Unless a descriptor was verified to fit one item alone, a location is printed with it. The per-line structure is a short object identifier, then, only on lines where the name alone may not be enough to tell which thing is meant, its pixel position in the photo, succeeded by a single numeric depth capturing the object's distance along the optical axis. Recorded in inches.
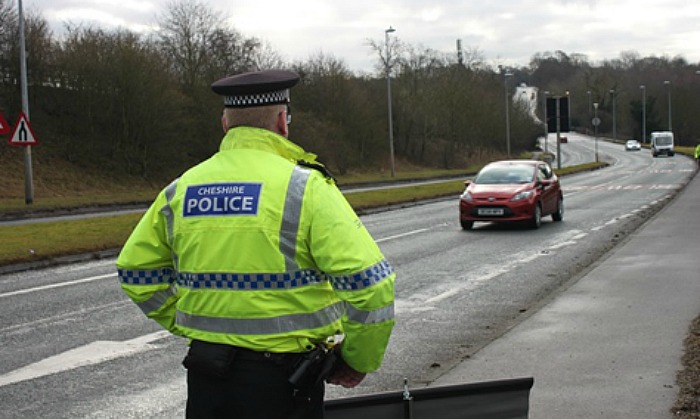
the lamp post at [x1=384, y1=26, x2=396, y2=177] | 2089.6
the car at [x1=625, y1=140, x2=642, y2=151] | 4507.6
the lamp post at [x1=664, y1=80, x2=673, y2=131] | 4490.7
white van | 3786.9
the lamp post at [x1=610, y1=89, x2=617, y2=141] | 5019.7
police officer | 105.8
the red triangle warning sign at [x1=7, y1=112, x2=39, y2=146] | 976.1
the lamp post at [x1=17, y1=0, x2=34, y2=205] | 1082.9
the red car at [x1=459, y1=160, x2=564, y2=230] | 780.0
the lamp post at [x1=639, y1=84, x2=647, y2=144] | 5016.5
